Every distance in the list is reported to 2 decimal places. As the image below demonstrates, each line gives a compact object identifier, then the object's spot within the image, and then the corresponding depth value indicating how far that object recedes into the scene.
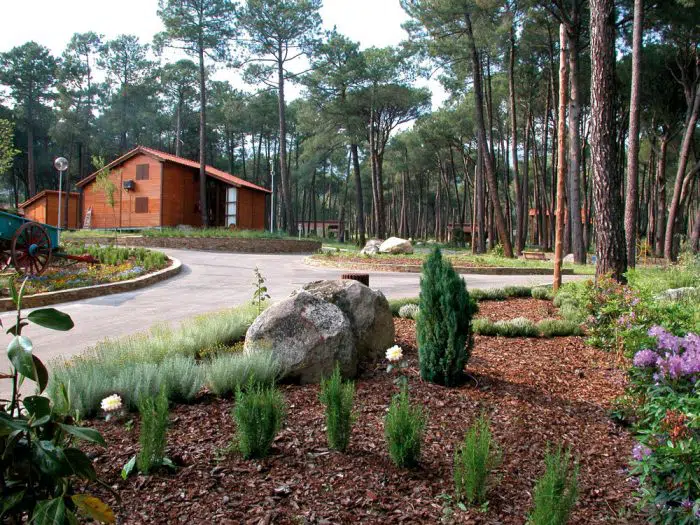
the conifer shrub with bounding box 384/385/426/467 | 2.79
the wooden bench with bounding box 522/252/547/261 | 21.52
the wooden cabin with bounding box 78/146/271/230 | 28.84
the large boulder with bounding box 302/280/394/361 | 4.93
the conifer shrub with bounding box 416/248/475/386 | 4.14
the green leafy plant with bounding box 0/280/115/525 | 1.32
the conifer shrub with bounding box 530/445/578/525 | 2.09
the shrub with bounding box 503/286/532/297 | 10.03
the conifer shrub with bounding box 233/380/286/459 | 2.84
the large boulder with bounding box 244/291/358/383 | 4.26
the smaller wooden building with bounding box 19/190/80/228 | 32.06
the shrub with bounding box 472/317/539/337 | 6.37
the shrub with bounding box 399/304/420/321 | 7.29
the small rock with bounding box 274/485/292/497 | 2.58
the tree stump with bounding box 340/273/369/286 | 6.92
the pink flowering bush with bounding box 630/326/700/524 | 2.41
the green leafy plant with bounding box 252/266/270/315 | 6.07
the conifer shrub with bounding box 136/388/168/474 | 2.63
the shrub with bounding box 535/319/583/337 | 6.46
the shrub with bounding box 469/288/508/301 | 9.38
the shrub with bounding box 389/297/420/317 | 7.68
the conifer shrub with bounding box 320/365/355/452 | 2.97
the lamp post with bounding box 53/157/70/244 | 15.95
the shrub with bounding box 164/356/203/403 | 3.72
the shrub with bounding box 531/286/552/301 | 9.76
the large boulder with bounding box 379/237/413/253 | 20.92
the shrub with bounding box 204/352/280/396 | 3.83
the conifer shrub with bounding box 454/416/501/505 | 2.50
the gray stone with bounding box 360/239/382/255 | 20.30
